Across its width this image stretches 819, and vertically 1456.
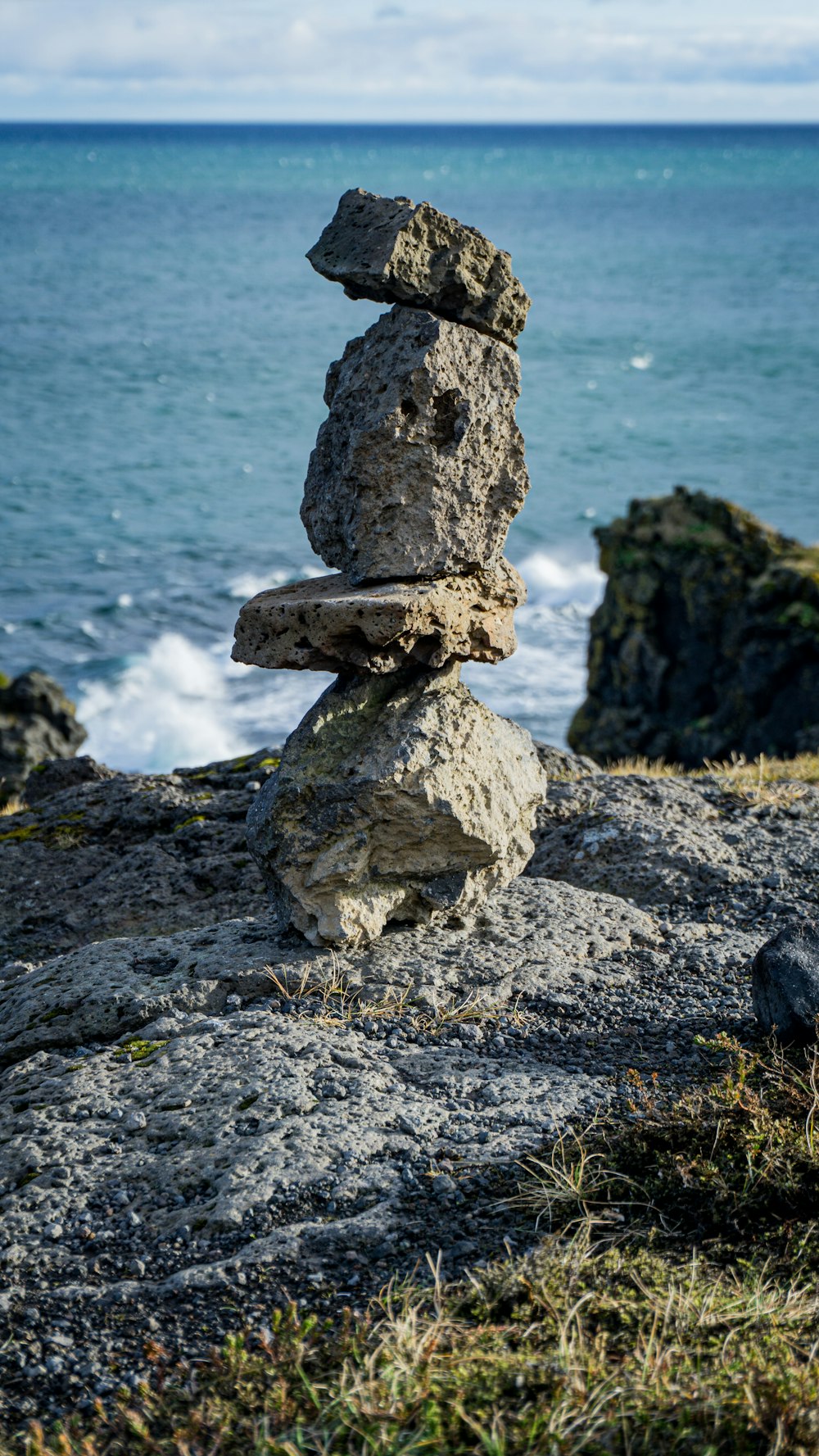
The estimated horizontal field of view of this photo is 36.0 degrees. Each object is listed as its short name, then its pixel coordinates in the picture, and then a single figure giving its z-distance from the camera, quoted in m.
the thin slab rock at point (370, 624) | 6.79
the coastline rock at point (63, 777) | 11.57
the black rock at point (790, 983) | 6.26
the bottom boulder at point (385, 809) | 6.91
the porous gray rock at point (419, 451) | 6.83
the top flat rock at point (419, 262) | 6.77
